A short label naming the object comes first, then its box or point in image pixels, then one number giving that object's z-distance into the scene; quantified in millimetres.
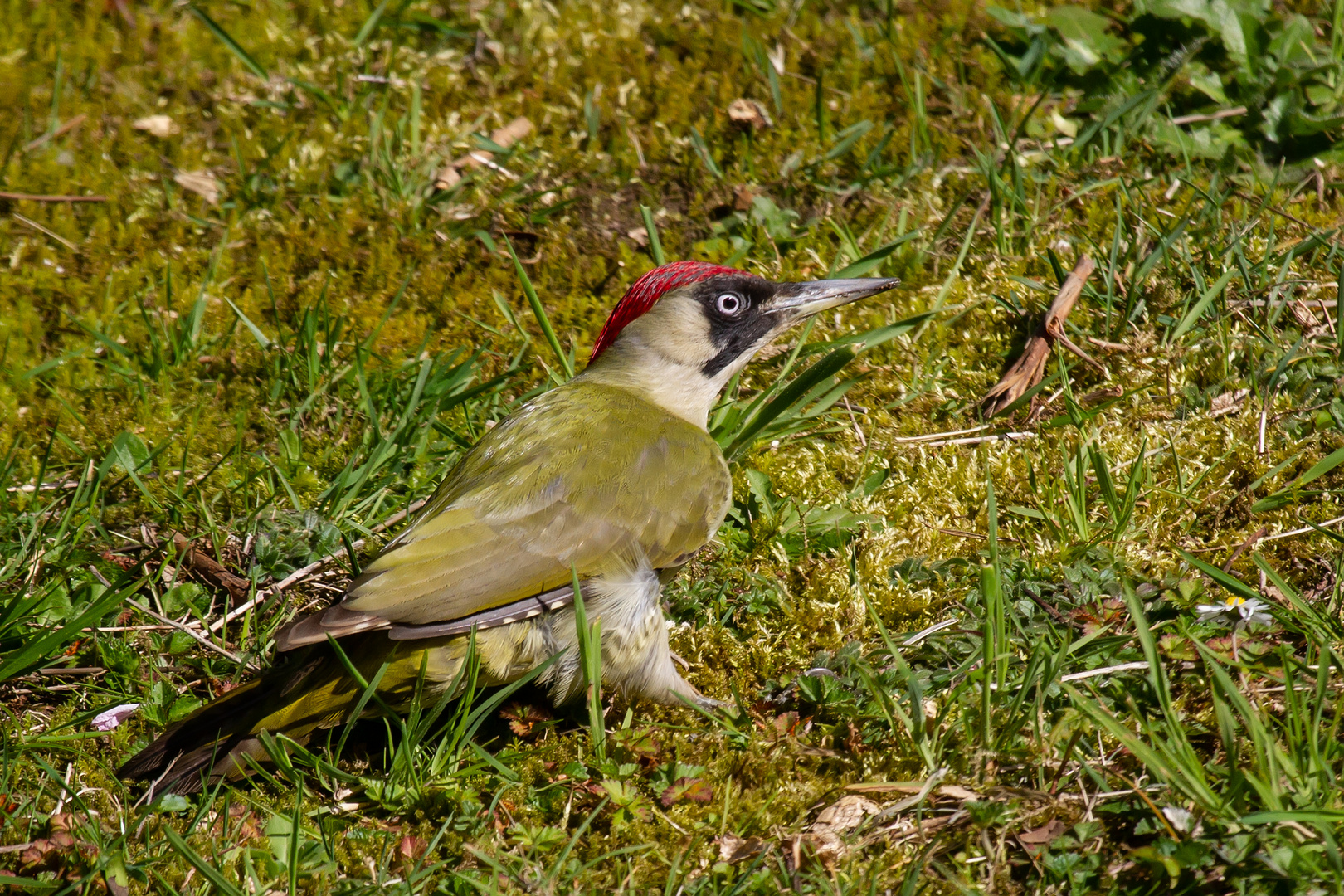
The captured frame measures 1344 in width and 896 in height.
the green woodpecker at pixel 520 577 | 5969
